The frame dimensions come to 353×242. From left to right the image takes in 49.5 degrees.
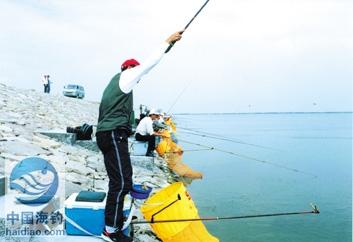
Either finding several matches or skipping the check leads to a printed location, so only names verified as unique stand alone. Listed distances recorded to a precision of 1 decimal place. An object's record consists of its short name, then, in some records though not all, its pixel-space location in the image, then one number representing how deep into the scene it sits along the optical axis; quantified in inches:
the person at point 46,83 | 1090.2
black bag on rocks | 335.0
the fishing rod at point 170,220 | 161.8
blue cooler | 146.3
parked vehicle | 1315.2
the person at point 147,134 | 391.9
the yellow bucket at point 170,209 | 170.9
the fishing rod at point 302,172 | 606.1
